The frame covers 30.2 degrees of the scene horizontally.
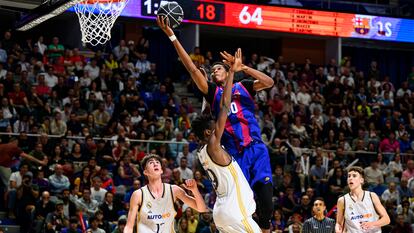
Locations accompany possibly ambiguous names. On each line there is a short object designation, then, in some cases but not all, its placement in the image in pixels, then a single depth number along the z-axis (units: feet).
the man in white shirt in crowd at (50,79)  56.59
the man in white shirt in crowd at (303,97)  66.95
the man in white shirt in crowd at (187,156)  53.16
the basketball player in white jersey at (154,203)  26.53
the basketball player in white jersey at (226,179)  23.18
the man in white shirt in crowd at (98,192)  46.72
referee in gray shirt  39.24
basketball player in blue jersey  25.35
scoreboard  65.67
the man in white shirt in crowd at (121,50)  64.44
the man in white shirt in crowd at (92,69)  59.65
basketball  25.84
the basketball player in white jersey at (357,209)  32.18
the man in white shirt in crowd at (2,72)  55.67
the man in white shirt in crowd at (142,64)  64.03
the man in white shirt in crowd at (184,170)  51.34
